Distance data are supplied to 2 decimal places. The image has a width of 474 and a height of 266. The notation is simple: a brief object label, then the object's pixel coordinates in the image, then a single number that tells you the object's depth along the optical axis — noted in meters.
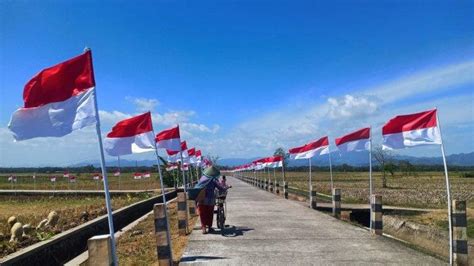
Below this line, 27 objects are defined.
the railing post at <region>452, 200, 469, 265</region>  8.39
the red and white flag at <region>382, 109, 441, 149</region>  9.20
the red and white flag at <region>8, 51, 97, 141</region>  6.81
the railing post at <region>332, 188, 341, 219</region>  16.03
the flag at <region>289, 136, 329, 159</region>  21.36
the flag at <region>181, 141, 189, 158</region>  23.97
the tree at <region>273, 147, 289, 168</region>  82.31
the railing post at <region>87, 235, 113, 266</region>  5.82
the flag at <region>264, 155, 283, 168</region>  34.68
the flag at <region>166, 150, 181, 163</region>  19.55
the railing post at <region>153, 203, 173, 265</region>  8.41
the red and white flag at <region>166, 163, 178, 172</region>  37.57
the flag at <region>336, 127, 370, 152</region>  14.40
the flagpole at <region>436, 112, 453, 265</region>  8.45
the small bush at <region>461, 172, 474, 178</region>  90.17
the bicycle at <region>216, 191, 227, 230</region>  11.94
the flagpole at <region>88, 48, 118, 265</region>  6.32
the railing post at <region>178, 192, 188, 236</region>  12.10
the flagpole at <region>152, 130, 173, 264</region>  8.50
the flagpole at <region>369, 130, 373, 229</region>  12.86
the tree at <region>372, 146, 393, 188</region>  63.79
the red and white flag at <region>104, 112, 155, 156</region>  9.27
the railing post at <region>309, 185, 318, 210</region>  19.21
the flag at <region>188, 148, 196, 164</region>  30.21
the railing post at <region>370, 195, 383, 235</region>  11.35
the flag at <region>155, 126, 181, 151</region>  14.34
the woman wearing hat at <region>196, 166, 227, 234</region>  11.56
